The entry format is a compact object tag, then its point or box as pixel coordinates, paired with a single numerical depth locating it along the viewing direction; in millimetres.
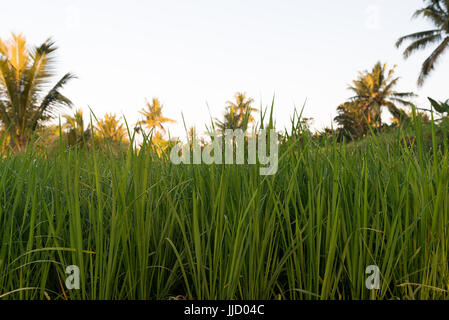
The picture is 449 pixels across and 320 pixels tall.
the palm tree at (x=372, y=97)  29297
